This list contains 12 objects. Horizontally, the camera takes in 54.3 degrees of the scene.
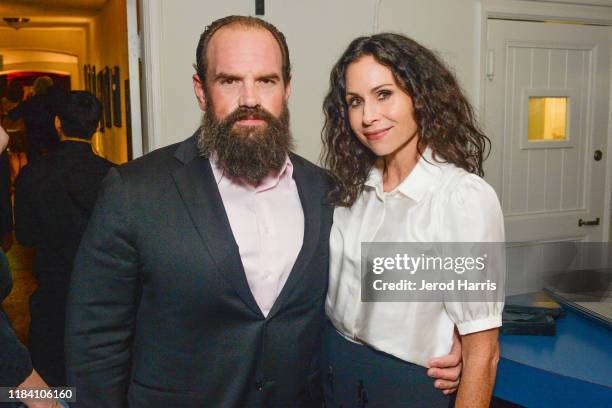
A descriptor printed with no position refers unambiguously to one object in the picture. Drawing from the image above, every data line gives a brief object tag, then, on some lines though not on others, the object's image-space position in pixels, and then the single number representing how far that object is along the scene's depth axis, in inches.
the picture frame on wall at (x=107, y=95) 210.3
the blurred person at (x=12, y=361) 48.1
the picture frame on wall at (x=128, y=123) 125.8
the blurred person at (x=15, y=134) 244.5
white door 139.0
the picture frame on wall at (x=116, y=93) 186.9
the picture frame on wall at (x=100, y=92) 237.1
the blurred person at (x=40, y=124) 118.5
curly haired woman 53.5
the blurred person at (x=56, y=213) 101.4
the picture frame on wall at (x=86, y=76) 319.6
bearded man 55.6
